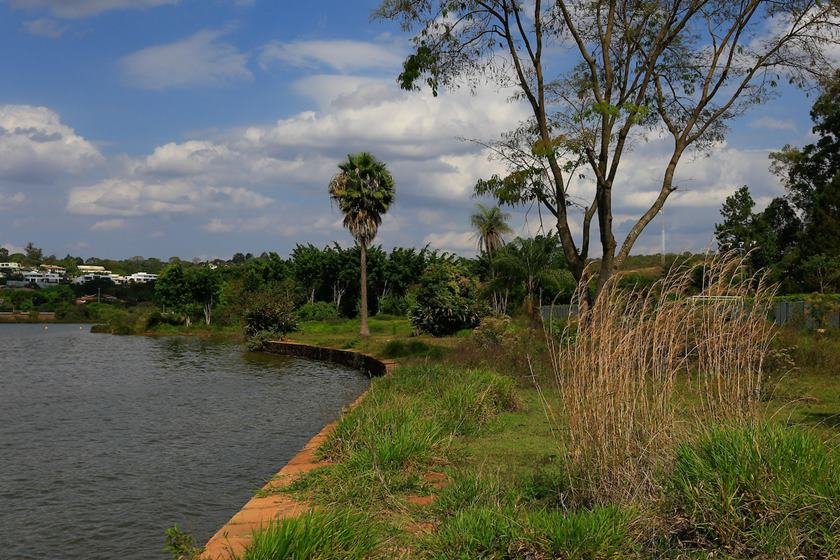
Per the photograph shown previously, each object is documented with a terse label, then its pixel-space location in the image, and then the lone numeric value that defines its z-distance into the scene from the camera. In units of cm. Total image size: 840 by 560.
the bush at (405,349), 2135
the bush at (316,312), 4791
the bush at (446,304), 2888
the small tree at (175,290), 5922
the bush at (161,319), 5725
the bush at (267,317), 3430
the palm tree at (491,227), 4366
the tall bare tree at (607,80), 1455
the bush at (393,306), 4659
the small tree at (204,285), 5812
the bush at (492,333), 1747
